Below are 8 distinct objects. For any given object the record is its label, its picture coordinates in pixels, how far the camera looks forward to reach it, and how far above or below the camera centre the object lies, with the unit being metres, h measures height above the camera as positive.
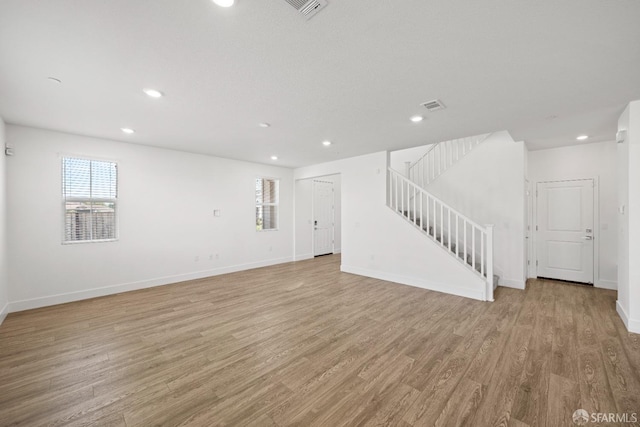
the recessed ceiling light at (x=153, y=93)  2.63 +1.33
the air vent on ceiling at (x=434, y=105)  2.93 +1.33
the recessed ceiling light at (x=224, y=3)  1.50 +1.30
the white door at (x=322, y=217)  8.05 -0.12
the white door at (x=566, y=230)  4.78 -0.37
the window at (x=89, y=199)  4.06 +0.27
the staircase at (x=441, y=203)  4.15 +0.23
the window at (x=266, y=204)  6.73 +0.28
